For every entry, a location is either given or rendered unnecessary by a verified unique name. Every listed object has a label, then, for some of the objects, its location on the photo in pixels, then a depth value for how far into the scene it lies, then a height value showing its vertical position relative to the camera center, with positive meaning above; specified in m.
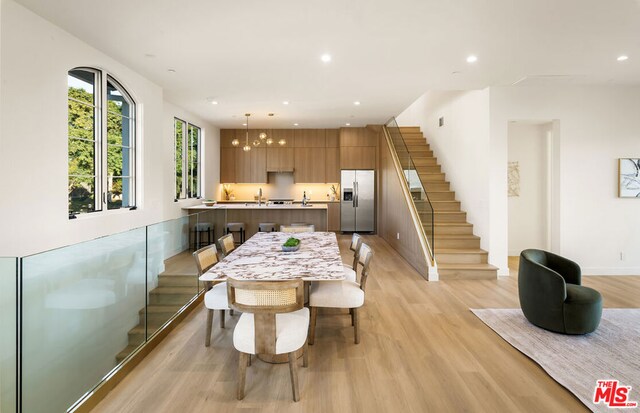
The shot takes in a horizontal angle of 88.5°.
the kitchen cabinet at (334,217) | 9.91 -0.33
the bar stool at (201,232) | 4.54 -0.43
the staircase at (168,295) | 2.98 -1.01
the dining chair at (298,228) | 4.96 -0.33
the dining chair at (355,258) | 3.50 -0.60
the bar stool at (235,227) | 7.66 -0.48
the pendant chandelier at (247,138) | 9.21 +2.06
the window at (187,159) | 7.56 +1.15
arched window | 4.04 +0.87
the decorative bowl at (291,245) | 3.31 -0.40
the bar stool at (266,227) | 7.68 -0.48
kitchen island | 7.78 -0.20
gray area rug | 2.43 -1.29
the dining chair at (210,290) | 2.88 -0.78
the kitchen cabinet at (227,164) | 10.10 +1.31
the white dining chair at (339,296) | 2.94 -0.81
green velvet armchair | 3.19 -0.96
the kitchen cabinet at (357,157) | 9.74 +1.46
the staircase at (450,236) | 5.31 -0.54
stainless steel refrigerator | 9.80 +0.21
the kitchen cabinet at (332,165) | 10.08 +1.27
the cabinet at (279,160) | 10.10 +1.43
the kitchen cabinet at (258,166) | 10.12 +1.25
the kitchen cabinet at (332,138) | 10.05 +2.09
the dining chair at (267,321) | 2.15 -0.76
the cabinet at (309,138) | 10.05 +2.09
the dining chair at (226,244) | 3.74 -0.44
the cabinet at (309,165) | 10.10 +1.27
